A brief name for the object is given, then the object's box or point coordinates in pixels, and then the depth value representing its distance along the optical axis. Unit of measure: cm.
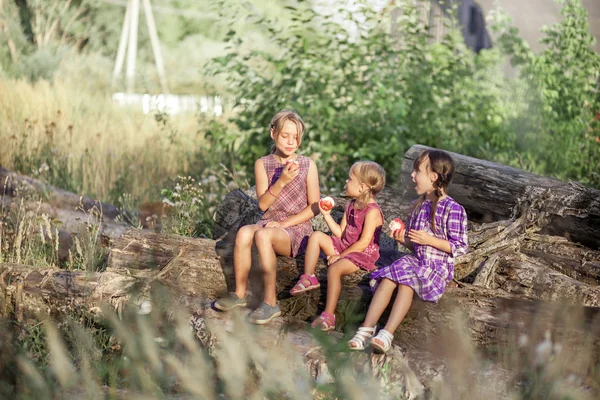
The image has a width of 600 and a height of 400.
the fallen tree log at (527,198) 540
